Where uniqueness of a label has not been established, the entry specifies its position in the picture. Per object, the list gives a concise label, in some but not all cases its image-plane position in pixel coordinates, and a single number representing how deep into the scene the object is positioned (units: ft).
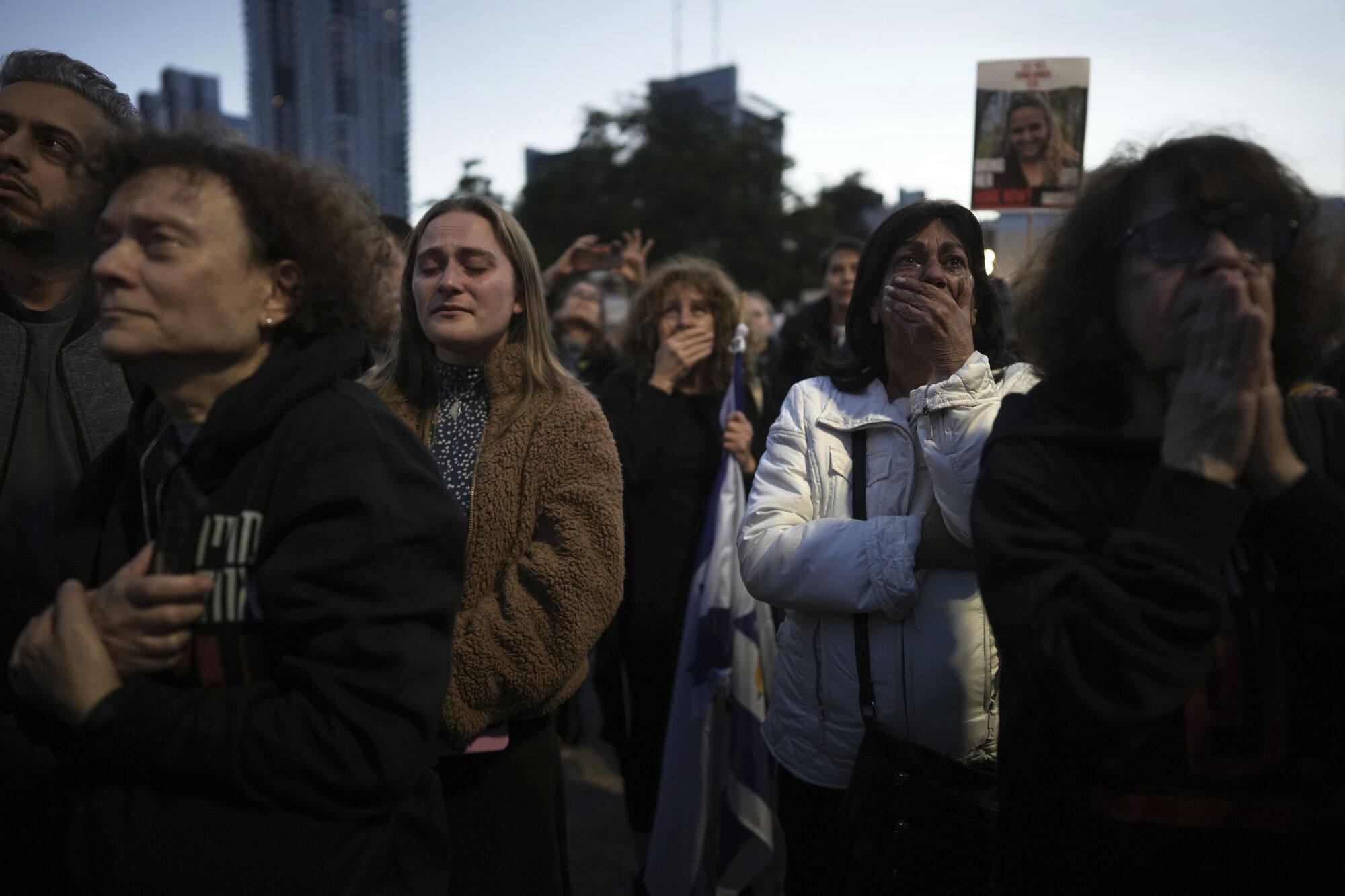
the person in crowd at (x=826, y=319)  16.69
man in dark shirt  6.59
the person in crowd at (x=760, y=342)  14.56
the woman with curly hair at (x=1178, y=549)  3.96
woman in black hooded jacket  4.13
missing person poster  10.64
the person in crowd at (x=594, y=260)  15.33
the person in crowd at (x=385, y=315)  5.30
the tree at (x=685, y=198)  78.69
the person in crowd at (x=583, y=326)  19.10
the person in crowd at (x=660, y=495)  11.63
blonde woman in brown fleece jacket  6.68
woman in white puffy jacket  6.63
